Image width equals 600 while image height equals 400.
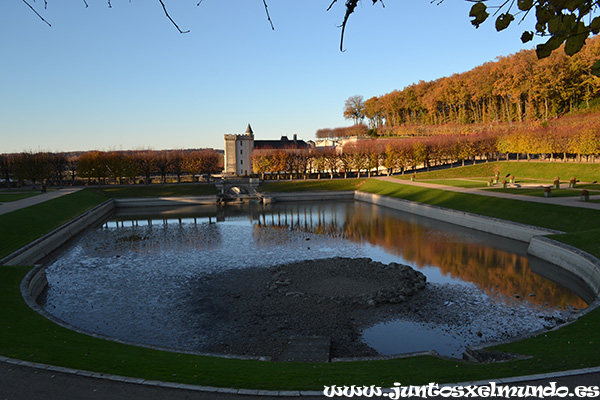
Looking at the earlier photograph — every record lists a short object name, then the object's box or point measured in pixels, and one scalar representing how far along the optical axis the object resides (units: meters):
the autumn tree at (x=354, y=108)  139.12
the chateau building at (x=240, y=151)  114.00
